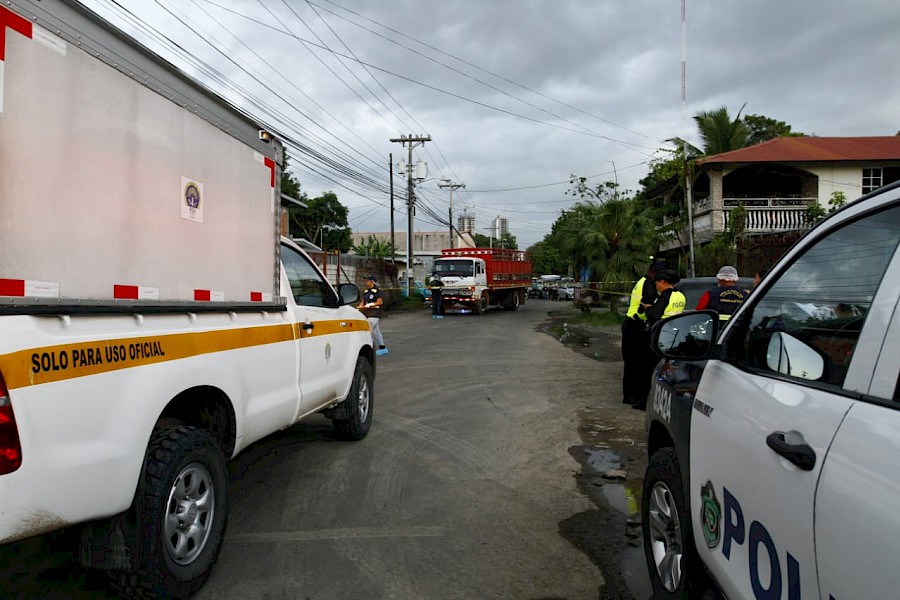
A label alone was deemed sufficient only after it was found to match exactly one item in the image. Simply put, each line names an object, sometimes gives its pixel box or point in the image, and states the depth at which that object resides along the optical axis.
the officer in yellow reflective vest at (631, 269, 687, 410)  7.20
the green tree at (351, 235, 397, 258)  48.41
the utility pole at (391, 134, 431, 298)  34.19
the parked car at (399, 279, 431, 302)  33.97
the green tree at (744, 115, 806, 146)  37.72
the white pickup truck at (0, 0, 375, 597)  2.33
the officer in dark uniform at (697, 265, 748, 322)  7.00
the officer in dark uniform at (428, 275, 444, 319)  25.75
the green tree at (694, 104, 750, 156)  29.41
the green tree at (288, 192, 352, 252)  52.12
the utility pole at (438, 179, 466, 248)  55.11
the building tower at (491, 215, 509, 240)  90.21
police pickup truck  1.43
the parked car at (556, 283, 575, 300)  51.34
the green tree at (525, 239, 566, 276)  89.25
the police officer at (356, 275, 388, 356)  12.49
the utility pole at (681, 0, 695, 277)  20.51
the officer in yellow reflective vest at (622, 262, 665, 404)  8.04
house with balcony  23.62
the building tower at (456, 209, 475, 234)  76.18
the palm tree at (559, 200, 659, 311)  24.56
